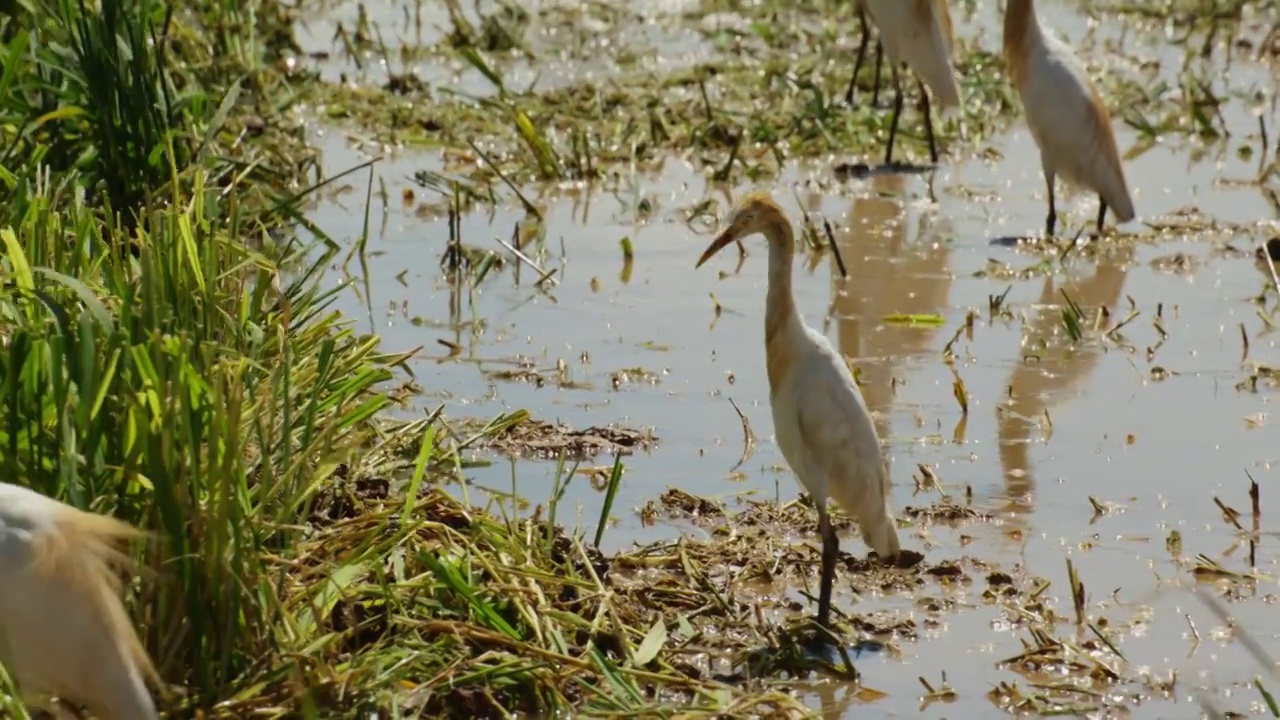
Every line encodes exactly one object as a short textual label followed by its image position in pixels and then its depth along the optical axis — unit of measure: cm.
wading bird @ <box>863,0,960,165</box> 2062
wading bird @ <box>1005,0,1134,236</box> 1823
